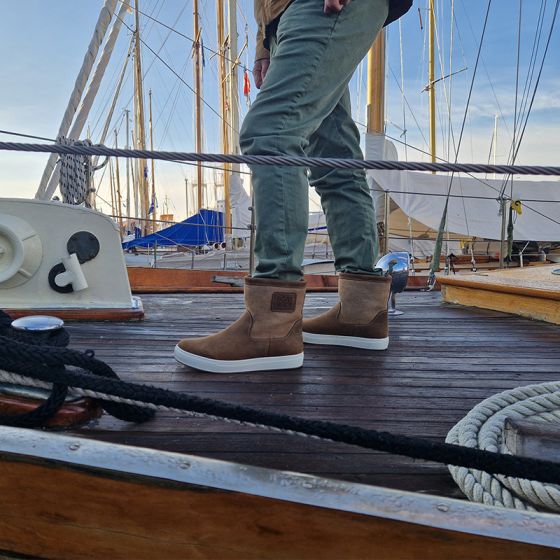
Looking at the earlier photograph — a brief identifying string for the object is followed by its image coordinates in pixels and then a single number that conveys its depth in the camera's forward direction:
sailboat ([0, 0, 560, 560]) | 0.55
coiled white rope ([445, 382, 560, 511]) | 0.61
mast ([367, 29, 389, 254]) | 7.00
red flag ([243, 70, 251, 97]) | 15.30
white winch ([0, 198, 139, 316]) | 1.86
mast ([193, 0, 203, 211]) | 14.40
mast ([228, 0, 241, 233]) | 12.66
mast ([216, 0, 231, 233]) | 13.62
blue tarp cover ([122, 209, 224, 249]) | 11.81
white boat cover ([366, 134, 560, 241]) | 9.74
